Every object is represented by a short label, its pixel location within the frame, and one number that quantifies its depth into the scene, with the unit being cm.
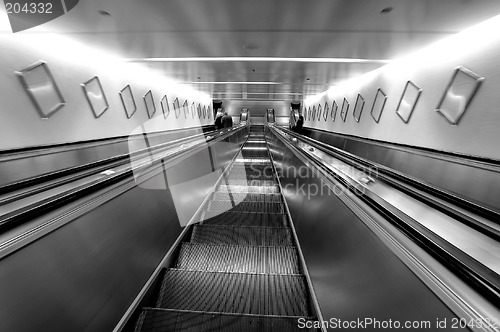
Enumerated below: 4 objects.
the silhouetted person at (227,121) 1811
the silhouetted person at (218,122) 2177
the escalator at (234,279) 175
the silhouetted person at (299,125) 1773
